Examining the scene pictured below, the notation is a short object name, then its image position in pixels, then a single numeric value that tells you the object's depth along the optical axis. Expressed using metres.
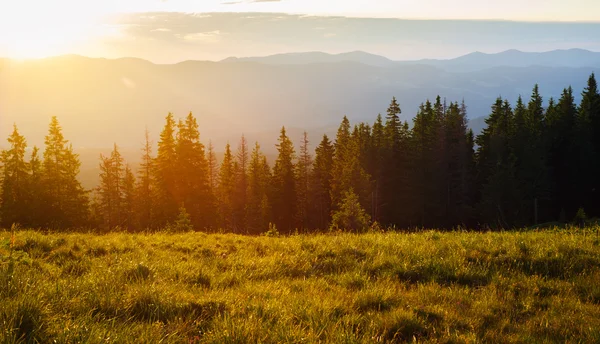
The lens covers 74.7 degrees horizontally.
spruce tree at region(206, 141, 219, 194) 66.94
